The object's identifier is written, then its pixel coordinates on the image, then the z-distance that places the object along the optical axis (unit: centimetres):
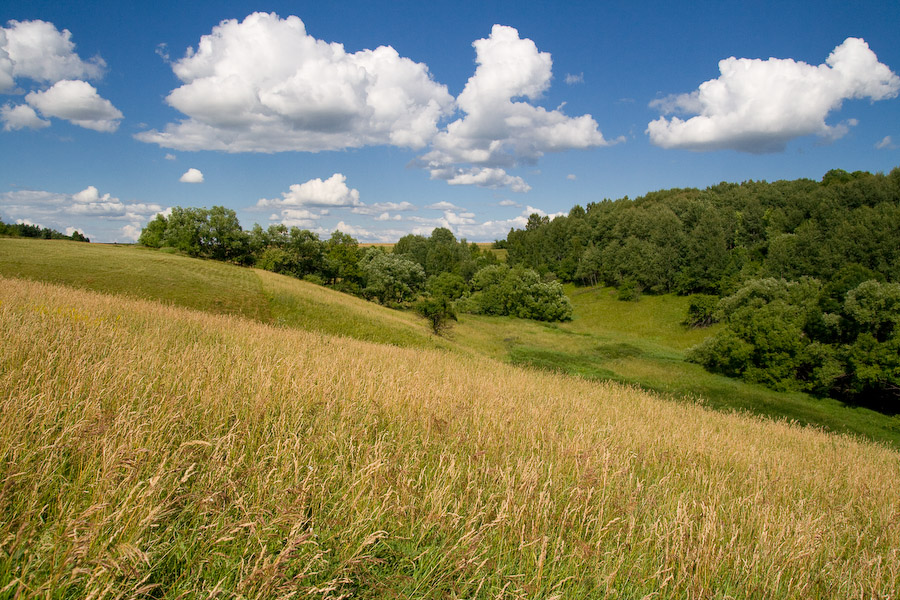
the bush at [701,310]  5878
